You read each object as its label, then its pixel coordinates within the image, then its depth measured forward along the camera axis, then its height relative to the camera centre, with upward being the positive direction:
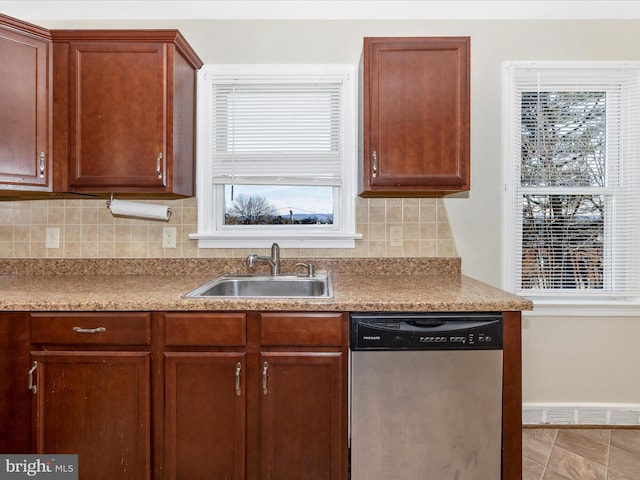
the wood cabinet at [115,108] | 1.80 +0.63
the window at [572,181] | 2.20 +0.35
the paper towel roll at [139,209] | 2.00 +0.16
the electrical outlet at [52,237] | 2.19 +0.01
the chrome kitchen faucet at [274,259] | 2.06 -0.12
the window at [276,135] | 2.19 +0.62
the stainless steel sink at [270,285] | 2.02 -0.26
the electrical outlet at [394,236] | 2.22 +0.02
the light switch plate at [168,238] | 2.20 +0.00
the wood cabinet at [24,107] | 1.74 +0.63
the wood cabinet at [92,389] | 1.45 -0.59
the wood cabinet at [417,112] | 1.79 +0.62
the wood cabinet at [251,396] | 1.45 -0.62
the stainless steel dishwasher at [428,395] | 1.41 -0.60
